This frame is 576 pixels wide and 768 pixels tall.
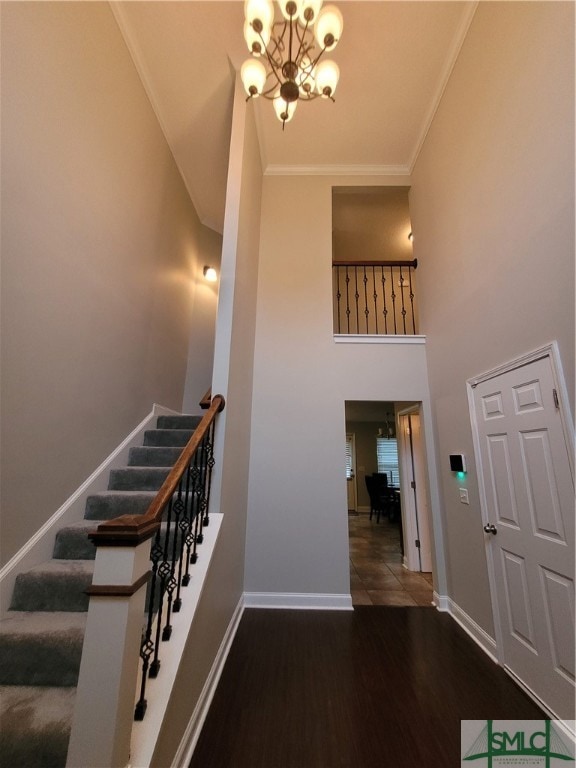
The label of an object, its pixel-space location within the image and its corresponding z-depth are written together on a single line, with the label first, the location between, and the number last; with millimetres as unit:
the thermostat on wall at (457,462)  2680
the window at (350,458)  9083
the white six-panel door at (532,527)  1670
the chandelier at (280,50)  1840
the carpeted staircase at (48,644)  1113
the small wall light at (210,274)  4711
